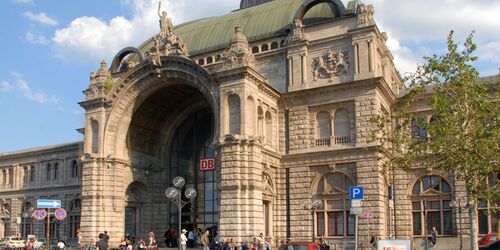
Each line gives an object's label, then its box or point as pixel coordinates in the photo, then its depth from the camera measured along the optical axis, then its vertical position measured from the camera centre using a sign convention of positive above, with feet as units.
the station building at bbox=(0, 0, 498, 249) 127.54 +14.17
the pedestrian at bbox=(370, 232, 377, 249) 121.90 -9.68
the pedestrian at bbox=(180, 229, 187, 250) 116.78 -9.47
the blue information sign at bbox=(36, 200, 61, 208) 108.78 -1.76
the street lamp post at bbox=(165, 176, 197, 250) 93.81 +0.34
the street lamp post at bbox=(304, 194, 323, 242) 124.98 -2.60
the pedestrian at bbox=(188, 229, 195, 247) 149.79 -11.15
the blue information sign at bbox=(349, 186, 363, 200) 74.38 +0.12
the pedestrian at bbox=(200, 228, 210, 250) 117.91 -9.24
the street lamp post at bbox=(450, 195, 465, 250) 121.08 -2.12
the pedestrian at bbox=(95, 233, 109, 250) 73.31 -6.18
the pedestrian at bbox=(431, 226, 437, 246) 128.16 -9.07
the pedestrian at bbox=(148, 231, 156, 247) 117.69 -8.95
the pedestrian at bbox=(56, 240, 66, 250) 135.56 -11.71
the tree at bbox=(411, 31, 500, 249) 81.51 +9.95
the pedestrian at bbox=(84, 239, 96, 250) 130.78 -11.48
